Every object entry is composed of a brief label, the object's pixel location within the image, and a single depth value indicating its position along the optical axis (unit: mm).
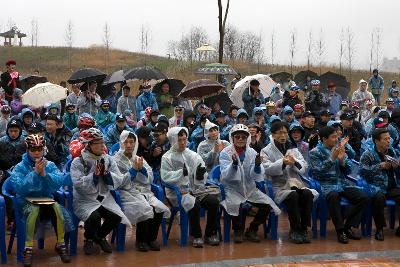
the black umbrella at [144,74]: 13740
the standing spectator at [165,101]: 12438
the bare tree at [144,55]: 42669
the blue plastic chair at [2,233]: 5910
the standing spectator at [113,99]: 13634
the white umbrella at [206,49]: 25531
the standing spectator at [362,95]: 15403
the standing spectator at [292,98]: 12148
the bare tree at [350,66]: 39088
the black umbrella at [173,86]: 12555
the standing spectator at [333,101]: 13414
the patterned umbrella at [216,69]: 16891
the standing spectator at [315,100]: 12125
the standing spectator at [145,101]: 12312
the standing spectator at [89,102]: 11930
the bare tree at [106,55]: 47384
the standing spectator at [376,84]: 20505
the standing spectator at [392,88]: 17258
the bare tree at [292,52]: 39625
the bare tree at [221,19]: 21375
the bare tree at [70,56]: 46475
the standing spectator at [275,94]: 14320
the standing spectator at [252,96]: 12492
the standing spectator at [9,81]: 13469
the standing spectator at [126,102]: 12656
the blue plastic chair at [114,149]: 7744
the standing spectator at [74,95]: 12625
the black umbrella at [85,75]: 12452
